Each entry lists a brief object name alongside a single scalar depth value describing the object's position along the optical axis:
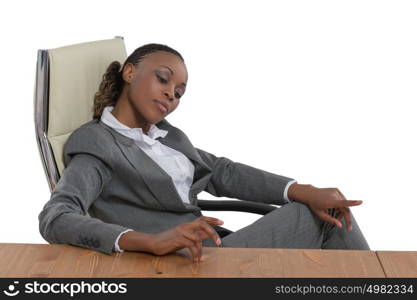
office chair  3.17
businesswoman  3.06
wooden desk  2.42
